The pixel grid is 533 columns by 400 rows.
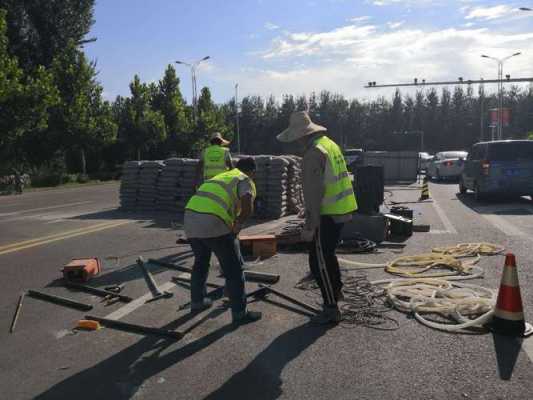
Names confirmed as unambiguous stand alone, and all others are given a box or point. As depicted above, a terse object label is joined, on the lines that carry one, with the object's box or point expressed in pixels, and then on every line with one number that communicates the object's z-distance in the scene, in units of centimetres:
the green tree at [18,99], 2545
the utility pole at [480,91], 8212
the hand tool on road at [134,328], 491
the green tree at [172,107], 4903
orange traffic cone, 478
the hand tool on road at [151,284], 630
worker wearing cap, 882
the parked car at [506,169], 1518
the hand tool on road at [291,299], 556
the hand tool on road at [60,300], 588
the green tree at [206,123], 5284
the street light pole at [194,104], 5576
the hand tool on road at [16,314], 531
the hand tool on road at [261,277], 686
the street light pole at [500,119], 4590
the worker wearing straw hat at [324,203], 523
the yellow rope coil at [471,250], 835
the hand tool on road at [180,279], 696
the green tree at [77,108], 3369
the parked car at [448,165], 2762
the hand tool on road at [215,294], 594
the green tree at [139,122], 4275
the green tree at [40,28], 3759
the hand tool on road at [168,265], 749
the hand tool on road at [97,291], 621
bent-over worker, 516
